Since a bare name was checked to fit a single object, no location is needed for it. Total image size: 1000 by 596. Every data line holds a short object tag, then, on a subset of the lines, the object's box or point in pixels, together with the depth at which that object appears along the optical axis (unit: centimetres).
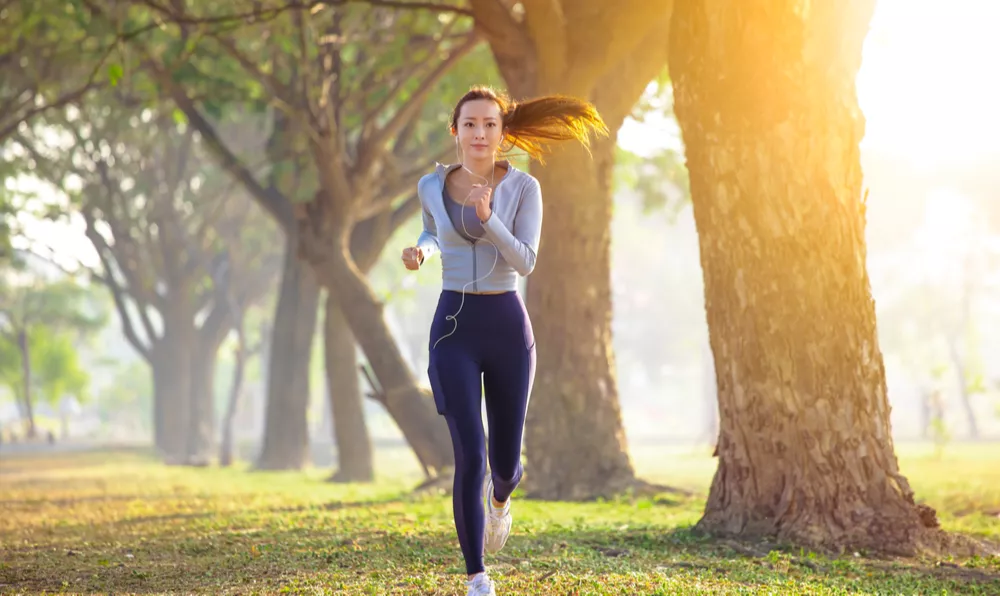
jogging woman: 515
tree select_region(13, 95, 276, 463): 2727
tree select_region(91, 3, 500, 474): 1494
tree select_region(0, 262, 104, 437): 4244
